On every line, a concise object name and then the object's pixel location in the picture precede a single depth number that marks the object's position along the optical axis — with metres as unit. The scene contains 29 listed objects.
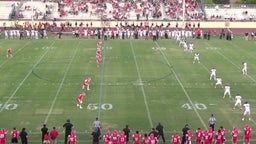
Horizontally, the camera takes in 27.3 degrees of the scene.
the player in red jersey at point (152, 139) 16.75
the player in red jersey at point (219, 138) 17.19
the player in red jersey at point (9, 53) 35.03
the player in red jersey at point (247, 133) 17.48
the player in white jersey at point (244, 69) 29.11
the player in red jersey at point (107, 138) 16.52
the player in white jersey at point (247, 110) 20.41
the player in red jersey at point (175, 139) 16.88
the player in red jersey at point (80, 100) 22.19
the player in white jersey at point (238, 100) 21.86
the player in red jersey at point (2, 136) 17.03
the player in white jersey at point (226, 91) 24.00
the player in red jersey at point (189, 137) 17.11
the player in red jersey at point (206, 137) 17.07
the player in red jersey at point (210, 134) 17.12
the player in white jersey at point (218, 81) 25.73
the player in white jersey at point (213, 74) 27.57
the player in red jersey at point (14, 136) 17.38
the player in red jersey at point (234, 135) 17.34
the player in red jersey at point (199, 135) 17.38
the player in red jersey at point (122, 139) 16.70
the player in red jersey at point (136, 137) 16.98
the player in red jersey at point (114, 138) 16.70
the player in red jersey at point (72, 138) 16.75
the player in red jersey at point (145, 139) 16.78
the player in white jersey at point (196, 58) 33.34
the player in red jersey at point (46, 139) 17.20
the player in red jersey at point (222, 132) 17.24
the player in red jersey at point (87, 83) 25.17
